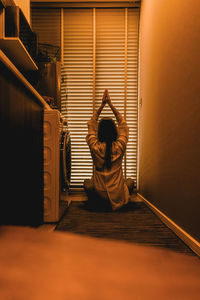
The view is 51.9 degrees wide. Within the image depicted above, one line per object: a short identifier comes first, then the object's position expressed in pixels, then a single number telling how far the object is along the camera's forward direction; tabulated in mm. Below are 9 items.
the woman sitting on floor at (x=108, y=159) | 2182
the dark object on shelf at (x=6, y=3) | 1611
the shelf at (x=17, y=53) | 1731
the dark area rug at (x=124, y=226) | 1367
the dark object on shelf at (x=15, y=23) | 1727
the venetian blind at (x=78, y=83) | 3262
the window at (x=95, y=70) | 3252
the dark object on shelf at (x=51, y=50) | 3019
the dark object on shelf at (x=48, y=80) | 2553
